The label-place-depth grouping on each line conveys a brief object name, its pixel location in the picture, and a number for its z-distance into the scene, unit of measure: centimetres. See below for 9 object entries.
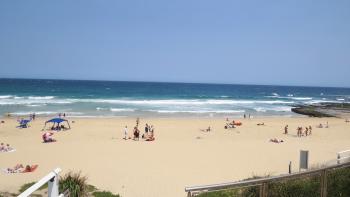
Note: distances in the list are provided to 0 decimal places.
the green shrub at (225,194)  653
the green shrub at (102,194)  963
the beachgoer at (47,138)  2135
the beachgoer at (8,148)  1845
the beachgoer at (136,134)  2327
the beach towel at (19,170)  1388
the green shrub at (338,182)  522
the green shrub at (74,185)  783
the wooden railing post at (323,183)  472
